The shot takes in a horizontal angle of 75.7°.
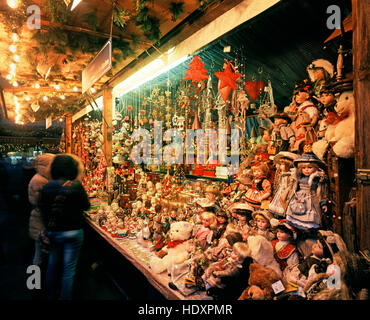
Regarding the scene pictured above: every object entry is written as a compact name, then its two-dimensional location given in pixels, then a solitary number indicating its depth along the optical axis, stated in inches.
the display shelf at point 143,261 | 75.9
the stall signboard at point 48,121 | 317.7
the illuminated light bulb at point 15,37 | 120.1
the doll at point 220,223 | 81.9
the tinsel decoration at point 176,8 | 94.8
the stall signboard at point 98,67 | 93.9
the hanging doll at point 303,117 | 63.6
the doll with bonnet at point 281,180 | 64.4
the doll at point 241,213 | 74.8
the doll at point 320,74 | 62.4
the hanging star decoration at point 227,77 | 86.1
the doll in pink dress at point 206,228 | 83.9
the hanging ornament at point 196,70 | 92.2
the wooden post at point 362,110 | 47.1
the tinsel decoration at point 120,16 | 97.6
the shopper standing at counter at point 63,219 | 102.1
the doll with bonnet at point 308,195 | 57.3
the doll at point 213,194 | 90.1
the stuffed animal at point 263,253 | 64.4
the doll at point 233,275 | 67.3
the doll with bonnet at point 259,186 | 71.3
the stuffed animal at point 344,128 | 52.4
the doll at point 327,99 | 58.9
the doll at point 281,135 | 68.6
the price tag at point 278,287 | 59.1
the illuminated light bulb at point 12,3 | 94.6
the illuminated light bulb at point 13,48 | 133.0
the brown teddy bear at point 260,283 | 59.7
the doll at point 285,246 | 62.9
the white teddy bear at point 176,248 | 88.1
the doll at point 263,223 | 69.0
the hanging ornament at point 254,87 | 95.1
